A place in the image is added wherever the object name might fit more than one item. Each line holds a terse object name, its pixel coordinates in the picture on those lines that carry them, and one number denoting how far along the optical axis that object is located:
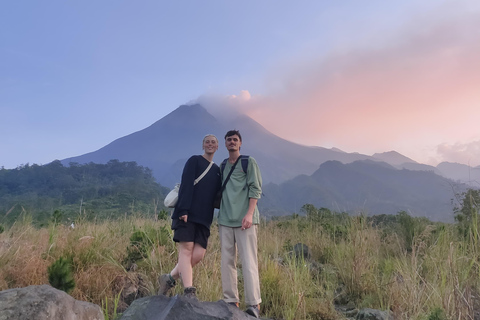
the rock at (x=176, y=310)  2.35
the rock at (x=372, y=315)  3.45
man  3.33
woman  3.35
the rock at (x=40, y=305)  2.02
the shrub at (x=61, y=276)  2.88
